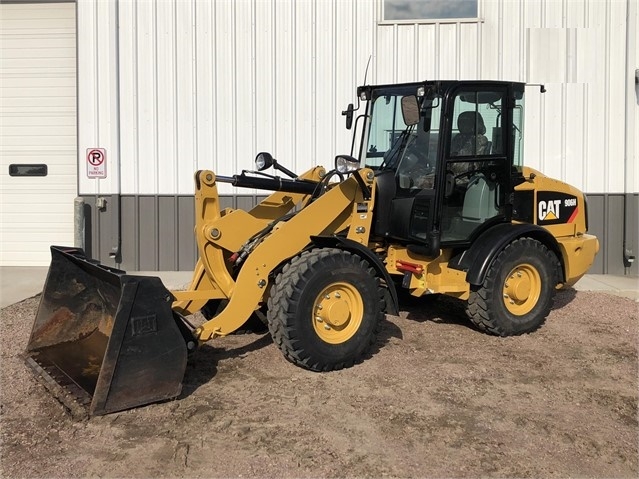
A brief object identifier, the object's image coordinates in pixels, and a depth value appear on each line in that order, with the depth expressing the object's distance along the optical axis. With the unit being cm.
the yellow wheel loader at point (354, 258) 429
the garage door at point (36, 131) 1052
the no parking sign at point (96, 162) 991
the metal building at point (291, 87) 984
